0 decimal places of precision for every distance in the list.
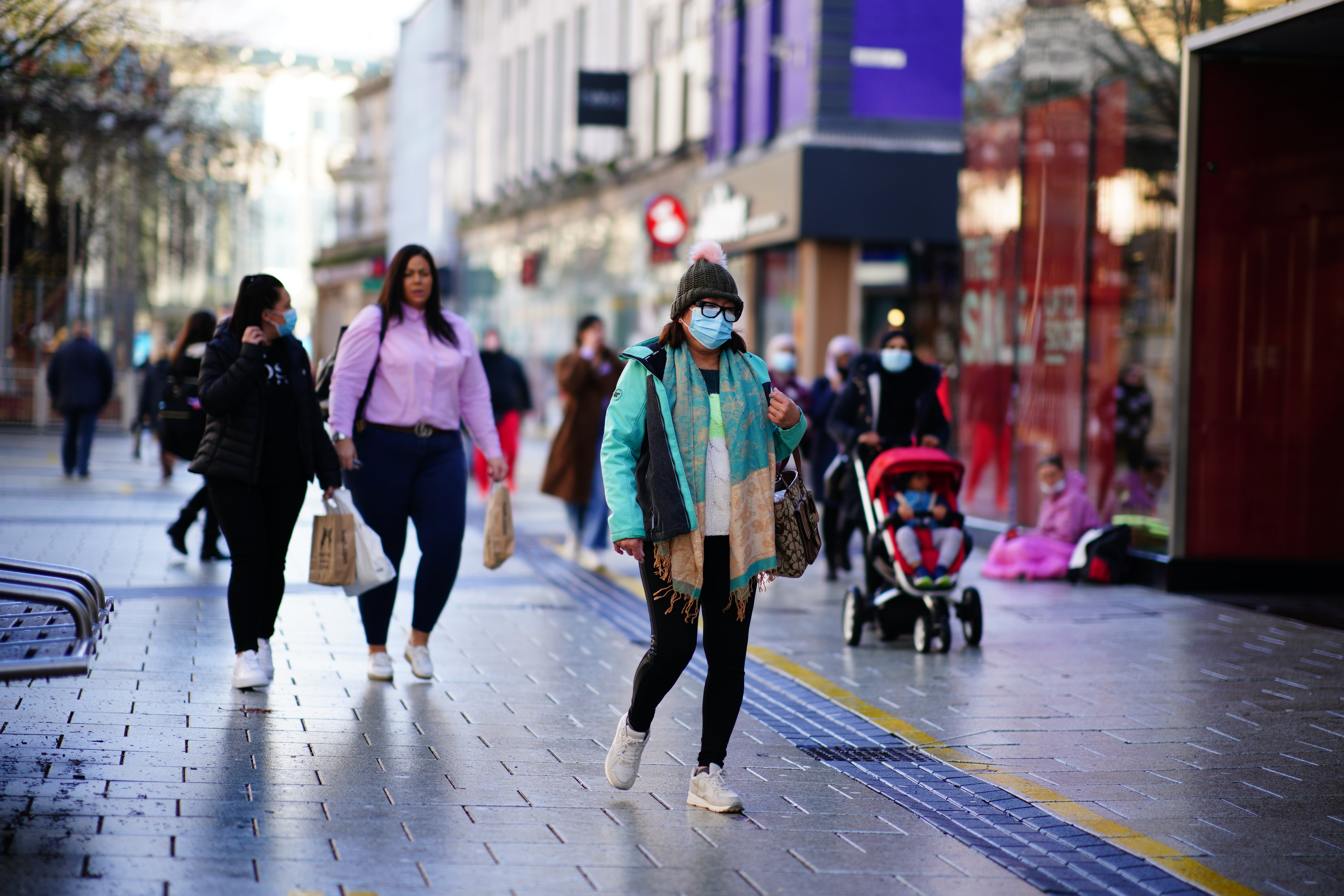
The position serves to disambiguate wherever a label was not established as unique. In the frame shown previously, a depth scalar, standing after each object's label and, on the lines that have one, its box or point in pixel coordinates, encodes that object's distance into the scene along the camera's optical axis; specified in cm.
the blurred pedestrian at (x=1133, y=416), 1216
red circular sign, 2386
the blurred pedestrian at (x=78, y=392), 1856
